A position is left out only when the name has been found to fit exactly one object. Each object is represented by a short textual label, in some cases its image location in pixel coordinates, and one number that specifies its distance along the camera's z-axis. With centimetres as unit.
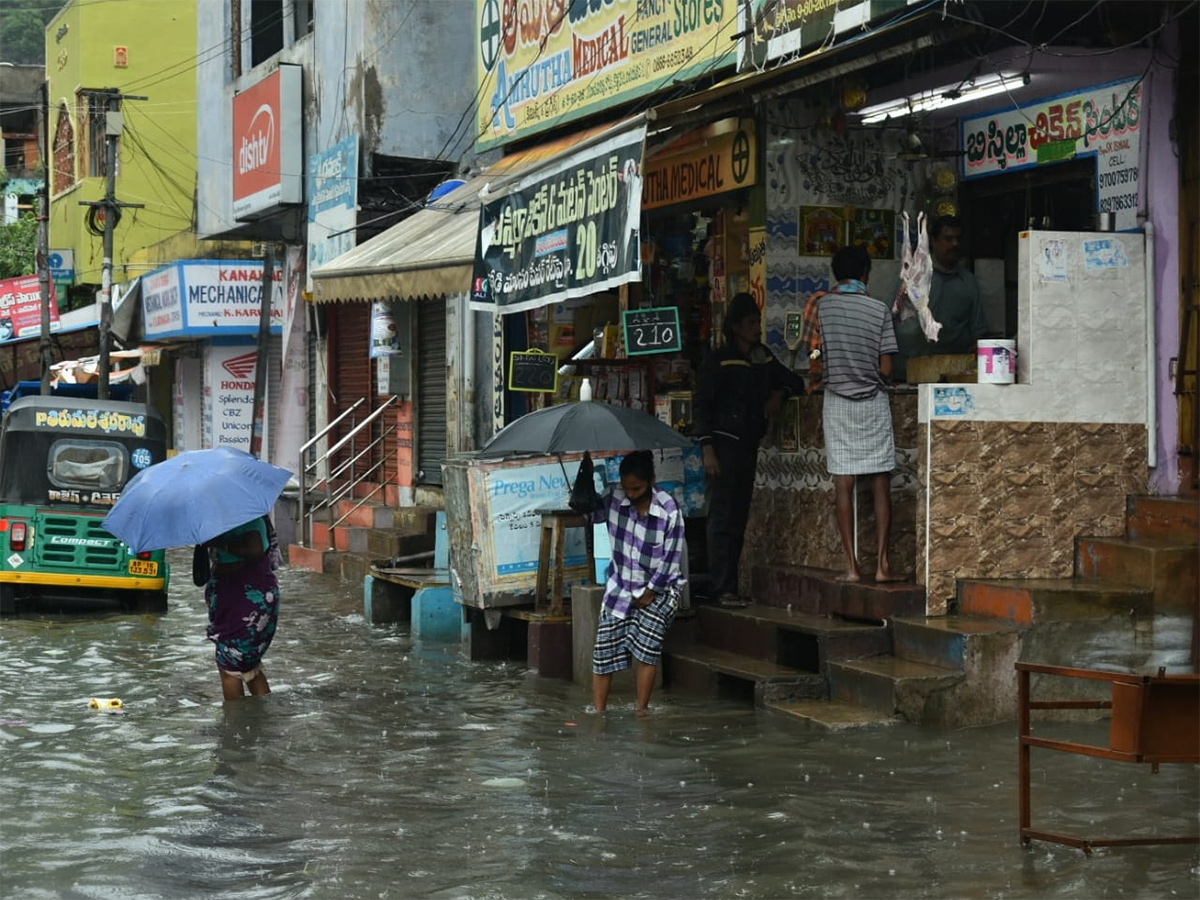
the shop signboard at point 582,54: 1169
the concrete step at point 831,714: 881
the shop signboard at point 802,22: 930
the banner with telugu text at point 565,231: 1048
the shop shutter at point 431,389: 1927
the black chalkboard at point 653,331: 1217
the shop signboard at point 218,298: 2473
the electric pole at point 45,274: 3147
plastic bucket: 945
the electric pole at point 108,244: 2753
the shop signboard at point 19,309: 3247
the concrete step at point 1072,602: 898
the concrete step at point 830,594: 970
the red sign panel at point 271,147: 2194
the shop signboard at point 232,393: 2667
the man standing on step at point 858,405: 991
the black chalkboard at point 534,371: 1369
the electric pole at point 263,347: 2464
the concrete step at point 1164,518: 916
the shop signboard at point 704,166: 1165
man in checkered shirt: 961
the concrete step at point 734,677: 963
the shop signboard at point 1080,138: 998
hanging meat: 1009
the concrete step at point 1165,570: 899
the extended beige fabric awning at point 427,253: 1348
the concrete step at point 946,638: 888
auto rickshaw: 1545
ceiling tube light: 1036
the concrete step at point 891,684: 877
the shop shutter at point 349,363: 2170
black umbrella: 1027
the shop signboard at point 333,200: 1969
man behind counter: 1070
